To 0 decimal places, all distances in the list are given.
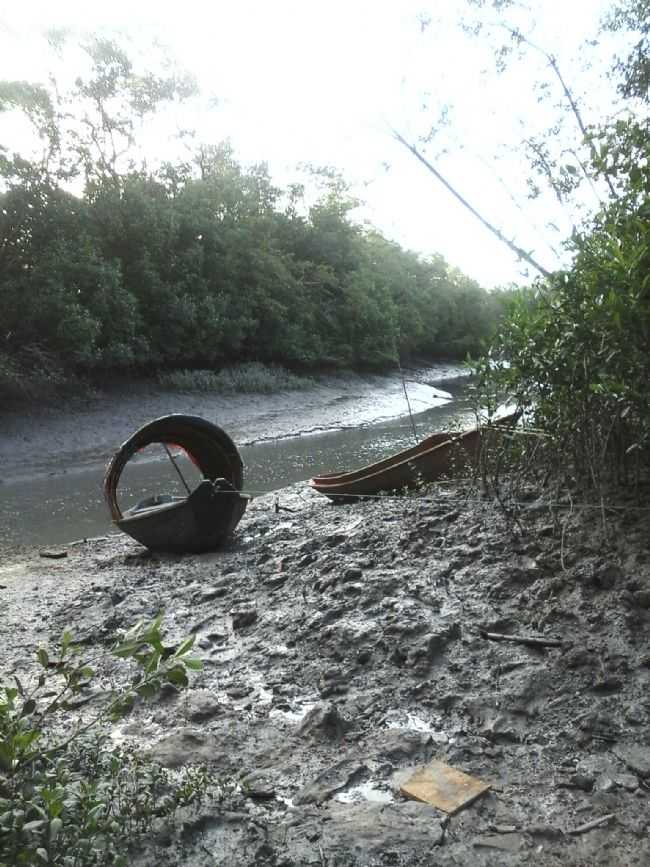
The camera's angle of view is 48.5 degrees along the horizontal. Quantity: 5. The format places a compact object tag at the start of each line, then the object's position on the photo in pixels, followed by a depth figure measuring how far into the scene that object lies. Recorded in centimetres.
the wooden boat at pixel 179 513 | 718
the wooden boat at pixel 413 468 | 713
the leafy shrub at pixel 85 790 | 203
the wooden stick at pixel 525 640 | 371
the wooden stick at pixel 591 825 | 252
